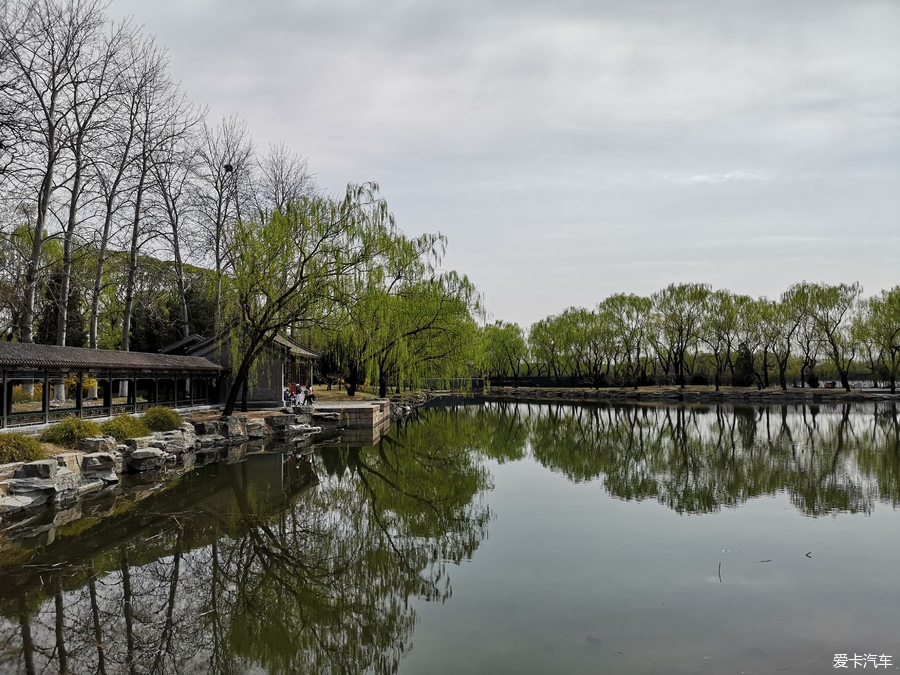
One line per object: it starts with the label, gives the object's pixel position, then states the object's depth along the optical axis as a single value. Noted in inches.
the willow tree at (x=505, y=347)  2250.4
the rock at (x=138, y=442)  521.0
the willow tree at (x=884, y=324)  1534.2
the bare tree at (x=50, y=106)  596.1
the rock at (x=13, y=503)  351.9
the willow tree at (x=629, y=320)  1872.5
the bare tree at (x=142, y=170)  765.9
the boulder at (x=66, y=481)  397.4
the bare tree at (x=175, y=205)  858.3
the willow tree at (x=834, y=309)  1589.6
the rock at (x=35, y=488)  373.7
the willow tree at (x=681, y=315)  1752.0
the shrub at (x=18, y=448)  392.5
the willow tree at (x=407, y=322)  773.9
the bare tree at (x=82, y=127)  647.5
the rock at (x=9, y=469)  373.4
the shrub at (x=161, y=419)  610.5
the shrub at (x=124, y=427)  528.0
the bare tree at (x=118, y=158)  701.9
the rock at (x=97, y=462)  446.5
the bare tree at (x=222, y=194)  954.9
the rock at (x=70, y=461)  419.7
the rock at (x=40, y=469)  388.2
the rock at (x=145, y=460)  504.1
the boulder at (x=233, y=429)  690.2
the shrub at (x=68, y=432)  469.4
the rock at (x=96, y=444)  473.7
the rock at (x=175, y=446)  564.7
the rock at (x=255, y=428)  724.7
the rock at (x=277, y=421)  783.7
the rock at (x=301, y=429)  778.2
